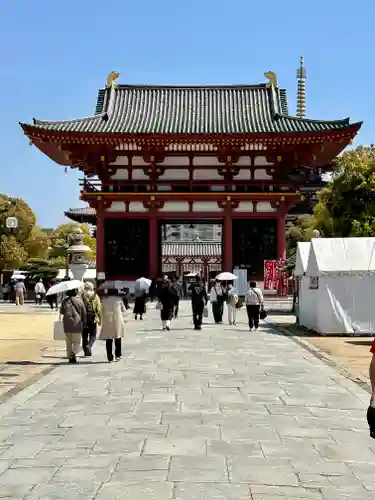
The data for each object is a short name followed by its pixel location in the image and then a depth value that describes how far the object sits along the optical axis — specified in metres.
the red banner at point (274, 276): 39.16
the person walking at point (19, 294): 41.50
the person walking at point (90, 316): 16.23
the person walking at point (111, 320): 15.18
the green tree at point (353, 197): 36.25
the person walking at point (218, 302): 26.91
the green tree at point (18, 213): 63.97
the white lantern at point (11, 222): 60.53
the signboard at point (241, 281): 39.28
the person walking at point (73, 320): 14.95
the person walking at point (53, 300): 37.42
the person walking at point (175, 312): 28.96
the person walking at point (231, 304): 26.12
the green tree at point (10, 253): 62.72
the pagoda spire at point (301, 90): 123.44
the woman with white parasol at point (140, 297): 28.31
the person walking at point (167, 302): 22.95
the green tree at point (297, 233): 59.13
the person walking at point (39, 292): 43.06
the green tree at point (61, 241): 83.69
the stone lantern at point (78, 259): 33.19
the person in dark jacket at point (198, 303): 23.55
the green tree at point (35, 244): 66.62
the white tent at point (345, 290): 21.67
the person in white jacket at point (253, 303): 23.30
